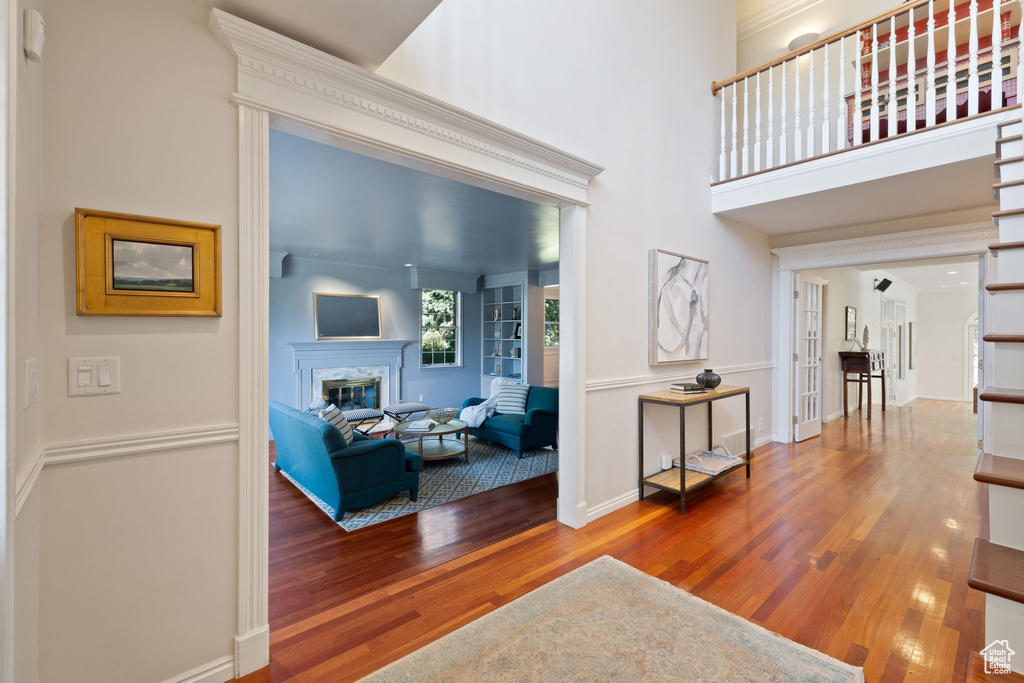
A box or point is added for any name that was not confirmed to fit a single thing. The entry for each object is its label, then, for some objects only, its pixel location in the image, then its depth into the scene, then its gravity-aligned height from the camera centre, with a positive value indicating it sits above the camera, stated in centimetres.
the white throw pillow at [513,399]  554 -81
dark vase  347 -35
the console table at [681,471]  305 -106
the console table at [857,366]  631 -45
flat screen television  651 +33
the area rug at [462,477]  330 -136
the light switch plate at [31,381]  110 -12
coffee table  439 -119
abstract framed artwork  334 +23
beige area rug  162 -127
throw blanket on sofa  546 -99
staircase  125 -39
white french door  502 -25
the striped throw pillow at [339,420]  349 -74
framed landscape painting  133 +24
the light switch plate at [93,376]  132 -12
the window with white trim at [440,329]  772 +15
